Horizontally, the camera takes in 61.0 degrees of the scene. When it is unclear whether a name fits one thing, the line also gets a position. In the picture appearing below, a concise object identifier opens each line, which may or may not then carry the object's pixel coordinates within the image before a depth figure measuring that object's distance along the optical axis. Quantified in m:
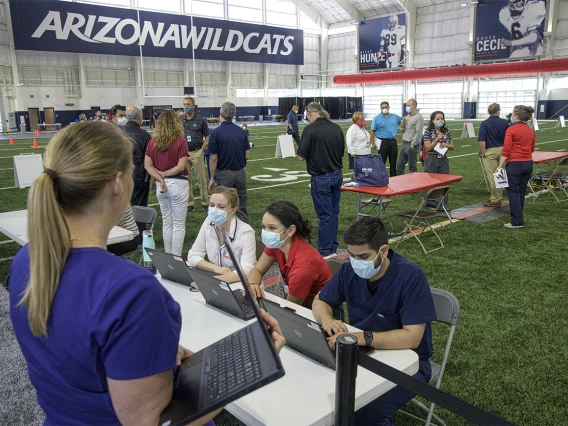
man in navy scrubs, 2.42
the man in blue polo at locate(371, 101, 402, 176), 10.53
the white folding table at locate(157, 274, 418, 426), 1.78
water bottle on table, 3.66
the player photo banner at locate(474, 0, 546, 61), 33.19
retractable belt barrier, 1.57
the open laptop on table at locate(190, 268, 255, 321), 2.62
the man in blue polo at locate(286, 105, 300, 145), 16.33
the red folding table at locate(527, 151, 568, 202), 9.03
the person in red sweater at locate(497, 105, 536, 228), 7.14
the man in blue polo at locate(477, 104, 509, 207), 8.76
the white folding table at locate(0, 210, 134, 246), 4.27
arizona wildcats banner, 28.70
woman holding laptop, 1.06
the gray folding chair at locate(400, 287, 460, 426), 2.73
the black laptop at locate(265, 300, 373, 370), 2.04
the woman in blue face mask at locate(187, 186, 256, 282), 3.75
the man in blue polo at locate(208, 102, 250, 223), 6.77
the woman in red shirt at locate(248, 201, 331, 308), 3.20
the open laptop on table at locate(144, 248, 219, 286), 3.10
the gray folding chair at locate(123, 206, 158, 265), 5.34
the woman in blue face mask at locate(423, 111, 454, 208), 8.45
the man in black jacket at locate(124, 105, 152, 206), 6.62
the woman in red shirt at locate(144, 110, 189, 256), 5.76
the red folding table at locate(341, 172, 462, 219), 6.42
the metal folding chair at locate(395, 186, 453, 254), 6.53
